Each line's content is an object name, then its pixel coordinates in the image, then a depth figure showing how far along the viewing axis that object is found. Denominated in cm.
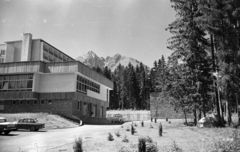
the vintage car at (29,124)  2291
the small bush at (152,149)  898
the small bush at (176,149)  920
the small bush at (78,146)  950
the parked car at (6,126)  1850
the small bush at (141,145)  895
